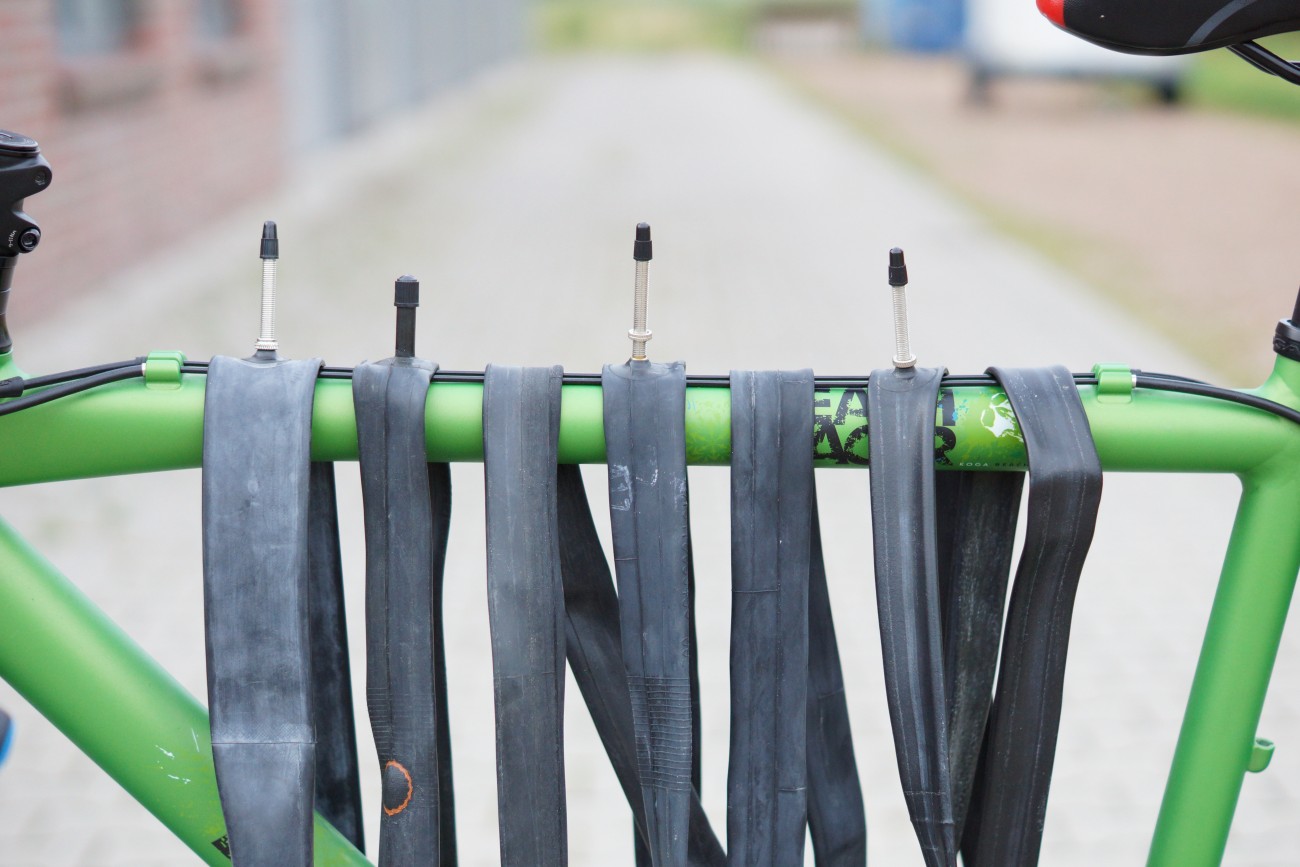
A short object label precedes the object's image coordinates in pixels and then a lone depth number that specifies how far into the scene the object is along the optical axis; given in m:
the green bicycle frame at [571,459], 1.39
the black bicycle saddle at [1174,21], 1.35
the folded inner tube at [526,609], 1.39
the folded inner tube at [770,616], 1.39
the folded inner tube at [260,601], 1.38
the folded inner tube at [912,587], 1.39
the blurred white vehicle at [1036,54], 15.57
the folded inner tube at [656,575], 1.39
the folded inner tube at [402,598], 1.39
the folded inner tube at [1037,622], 1.38
